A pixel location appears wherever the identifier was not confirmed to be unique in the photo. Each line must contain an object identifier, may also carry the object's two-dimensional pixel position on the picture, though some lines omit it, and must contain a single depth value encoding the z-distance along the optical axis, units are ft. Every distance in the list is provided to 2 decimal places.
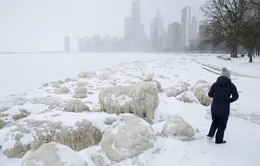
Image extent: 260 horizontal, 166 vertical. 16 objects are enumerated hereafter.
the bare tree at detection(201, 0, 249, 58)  117.60
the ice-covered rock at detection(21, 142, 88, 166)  12.52
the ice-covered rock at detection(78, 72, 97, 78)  70.35
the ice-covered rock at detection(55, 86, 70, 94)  45.82
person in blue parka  16.05
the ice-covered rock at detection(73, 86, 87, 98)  40.82
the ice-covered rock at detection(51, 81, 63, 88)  54.02
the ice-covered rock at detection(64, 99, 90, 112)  29.50
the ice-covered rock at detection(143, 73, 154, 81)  52.64
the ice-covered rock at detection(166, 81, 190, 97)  38.75
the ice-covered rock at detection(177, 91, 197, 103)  32.88
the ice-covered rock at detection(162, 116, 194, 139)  18.25
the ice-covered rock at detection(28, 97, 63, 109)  34.83
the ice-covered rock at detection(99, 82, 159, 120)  27.55
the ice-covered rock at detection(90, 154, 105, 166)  15.38
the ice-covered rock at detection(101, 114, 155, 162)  15.66
